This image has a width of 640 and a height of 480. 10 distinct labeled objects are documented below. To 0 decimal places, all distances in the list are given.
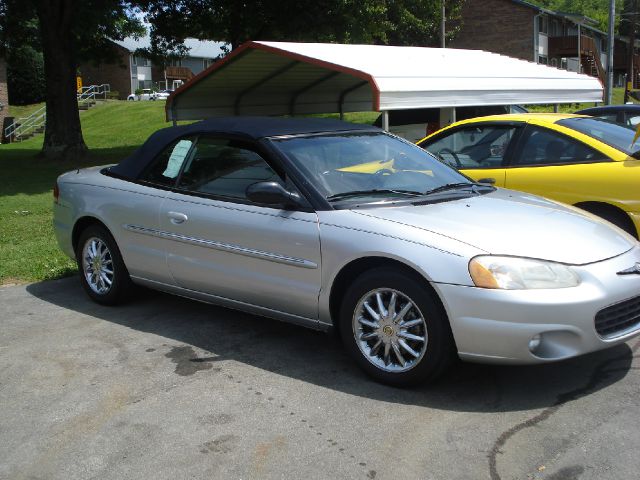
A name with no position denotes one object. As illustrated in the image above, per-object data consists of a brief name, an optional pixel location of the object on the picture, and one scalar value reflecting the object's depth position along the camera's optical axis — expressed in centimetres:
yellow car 644
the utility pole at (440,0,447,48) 3642
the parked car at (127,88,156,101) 6204
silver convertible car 400
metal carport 931
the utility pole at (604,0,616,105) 2840
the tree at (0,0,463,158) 1894
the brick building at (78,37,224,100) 6372
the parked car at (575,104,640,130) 1027
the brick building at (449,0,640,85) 5028
